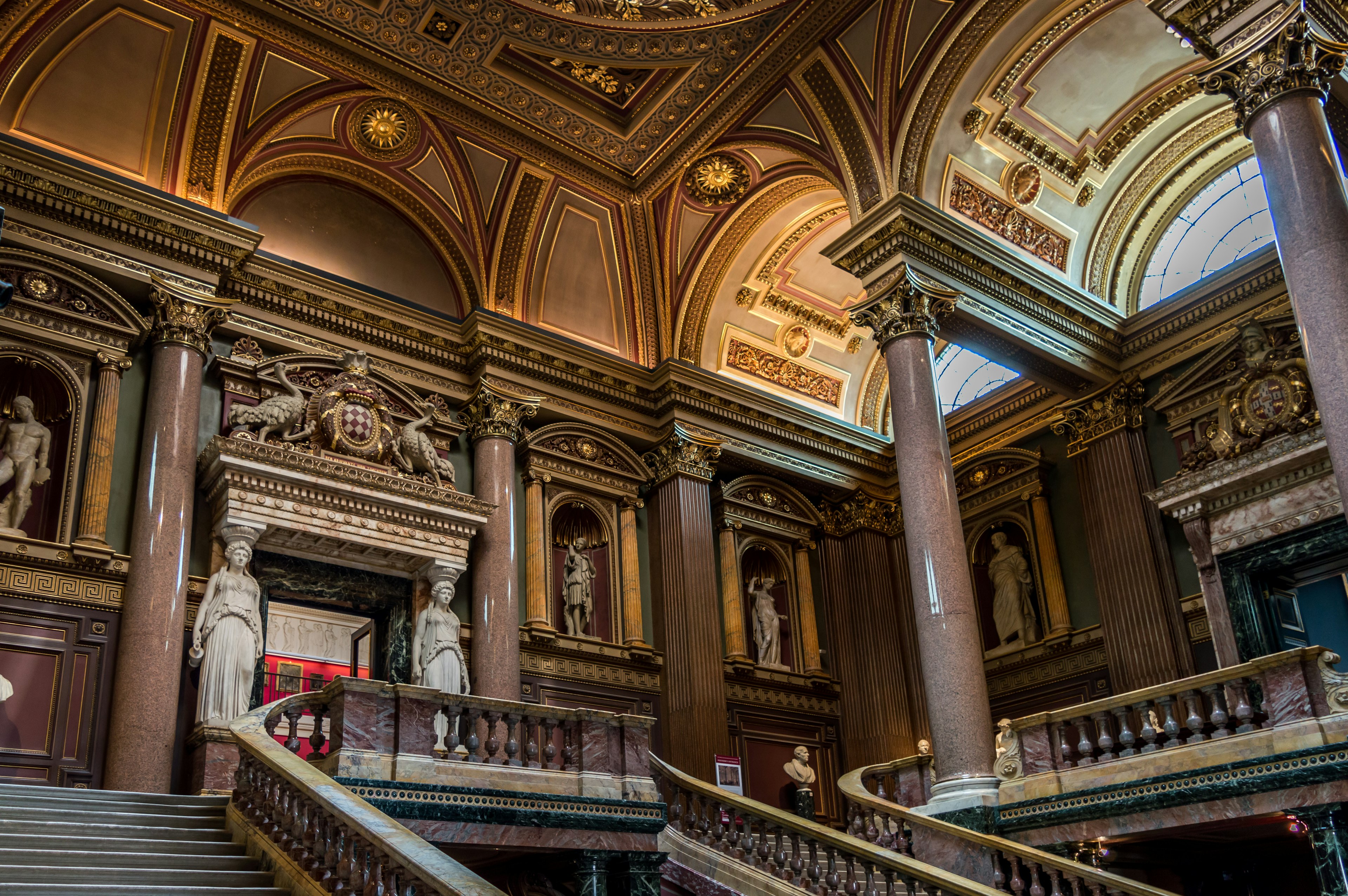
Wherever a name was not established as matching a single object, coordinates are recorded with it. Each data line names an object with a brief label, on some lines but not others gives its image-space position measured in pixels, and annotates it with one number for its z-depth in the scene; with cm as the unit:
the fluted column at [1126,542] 1483
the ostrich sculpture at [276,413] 1313
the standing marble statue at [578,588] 1562
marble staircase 613
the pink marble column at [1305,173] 885
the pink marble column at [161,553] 1107
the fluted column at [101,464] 1179
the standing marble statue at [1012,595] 1711
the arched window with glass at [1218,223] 1591
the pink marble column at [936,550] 1121
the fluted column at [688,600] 1520
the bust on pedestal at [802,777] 1277
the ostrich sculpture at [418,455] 1444
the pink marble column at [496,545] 1393
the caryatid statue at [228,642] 1140
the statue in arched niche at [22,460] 1164
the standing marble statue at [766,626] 1738
